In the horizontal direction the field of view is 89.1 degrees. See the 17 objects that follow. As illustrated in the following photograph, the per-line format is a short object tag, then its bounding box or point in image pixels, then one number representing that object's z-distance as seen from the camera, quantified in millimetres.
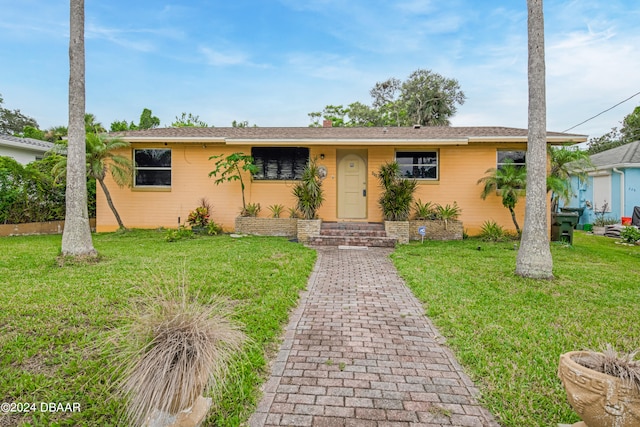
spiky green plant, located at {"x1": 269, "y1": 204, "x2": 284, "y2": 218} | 11656
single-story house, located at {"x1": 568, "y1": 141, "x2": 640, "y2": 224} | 14781
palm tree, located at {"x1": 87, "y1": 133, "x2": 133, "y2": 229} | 10359
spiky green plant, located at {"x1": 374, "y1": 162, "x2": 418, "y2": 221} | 10219
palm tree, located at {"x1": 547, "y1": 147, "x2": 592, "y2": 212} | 9914
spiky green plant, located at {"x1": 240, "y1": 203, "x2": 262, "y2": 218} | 11648
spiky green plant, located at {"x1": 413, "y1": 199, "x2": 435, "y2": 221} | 11102
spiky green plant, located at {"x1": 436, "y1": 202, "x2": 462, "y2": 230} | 10952
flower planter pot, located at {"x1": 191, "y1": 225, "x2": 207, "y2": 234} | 11461
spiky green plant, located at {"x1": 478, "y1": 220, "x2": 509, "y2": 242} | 10773
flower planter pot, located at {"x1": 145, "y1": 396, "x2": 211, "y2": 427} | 1896
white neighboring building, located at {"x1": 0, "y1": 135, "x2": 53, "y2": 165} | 14055
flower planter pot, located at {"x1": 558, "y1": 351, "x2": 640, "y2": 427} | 1765
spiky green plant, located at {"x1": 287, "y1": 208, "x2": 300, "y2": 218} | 11539
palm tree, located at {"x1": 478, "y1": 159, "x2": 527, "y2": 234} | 10055
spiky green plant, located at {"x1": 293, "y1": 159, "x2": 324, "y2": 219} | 10461
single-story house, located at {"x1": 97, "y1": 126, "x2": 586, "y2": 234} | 11383
